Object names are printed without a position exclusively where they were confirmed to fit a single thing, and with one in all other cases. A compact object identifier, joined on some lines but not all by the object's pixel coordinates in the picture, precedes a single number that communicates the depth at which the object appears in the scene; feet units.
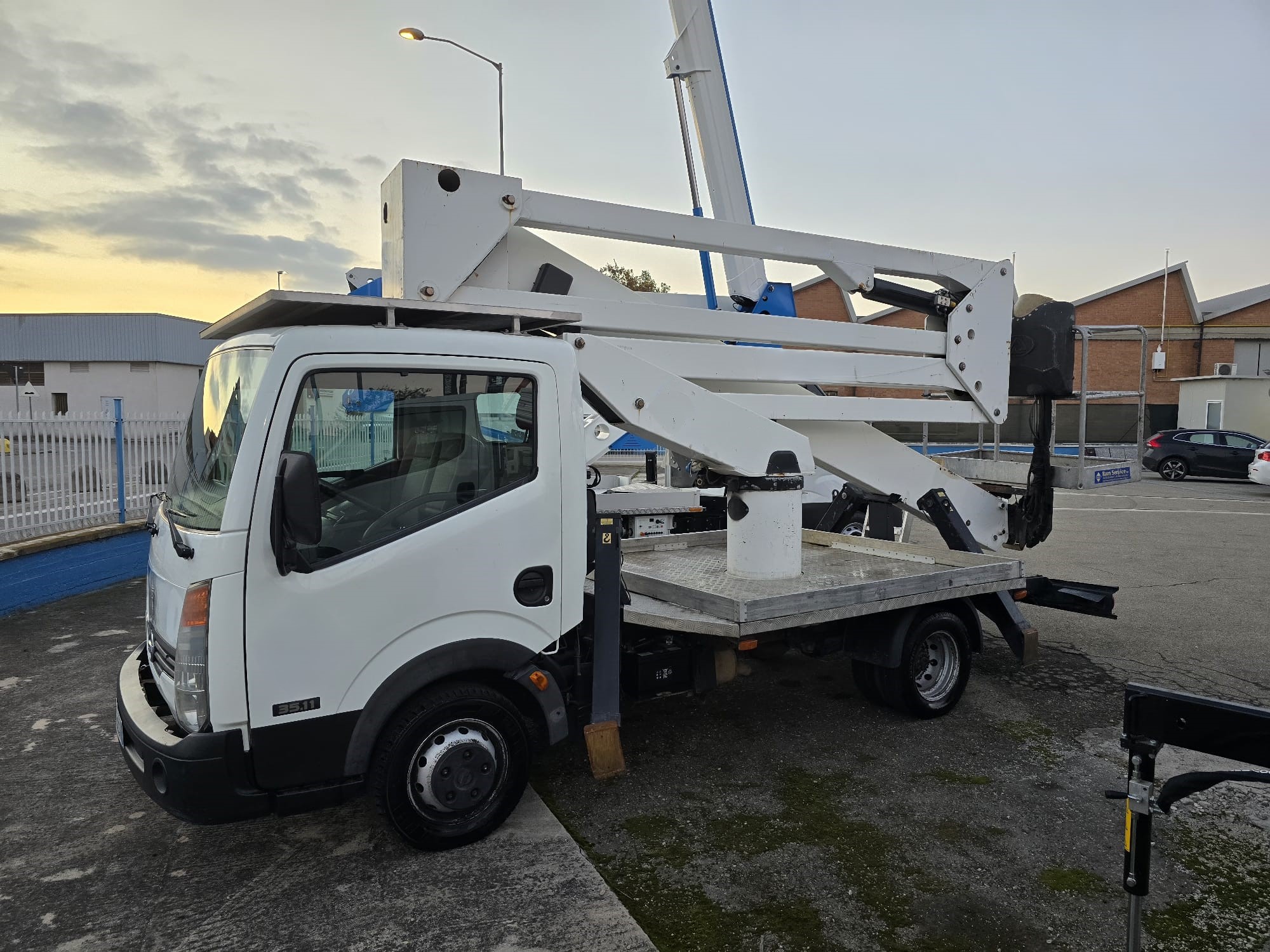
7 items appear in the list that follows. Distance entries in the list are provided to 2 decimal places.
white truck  10.29
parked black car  72.18
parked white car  61.98
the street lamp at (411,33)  48.16
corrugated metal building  147.95
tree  119.96
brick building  107.14
